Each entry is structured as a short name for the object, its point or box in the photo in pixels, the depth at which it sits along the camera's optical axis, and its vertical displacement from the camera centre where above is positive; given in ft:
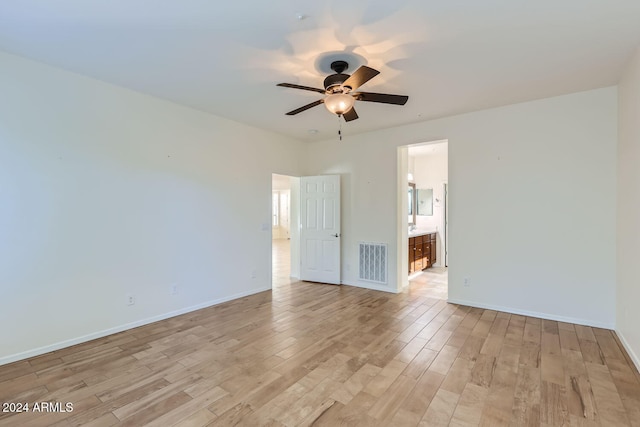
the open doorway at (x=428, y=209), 20.80 +0.21
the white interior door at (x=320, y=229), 18.11 -1.04
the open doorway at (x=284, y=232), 20.06 -2.13
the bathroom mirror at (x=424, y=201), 24.04 +0.84
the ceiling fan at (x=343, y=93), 8.42 +3.53
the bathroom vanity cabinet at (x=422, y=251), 19.53 -2.78
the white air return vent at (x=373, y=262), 16.65 -2.85
